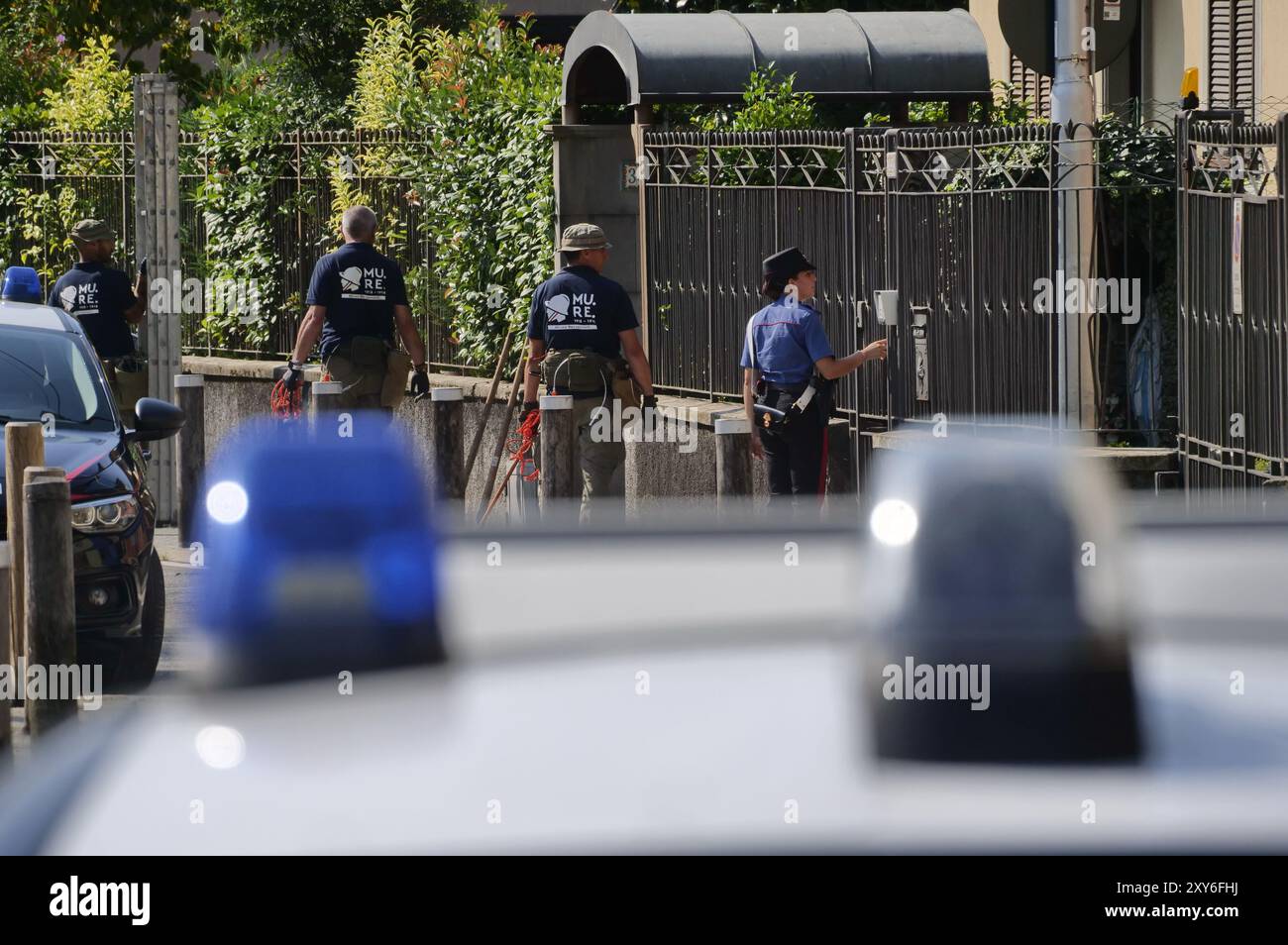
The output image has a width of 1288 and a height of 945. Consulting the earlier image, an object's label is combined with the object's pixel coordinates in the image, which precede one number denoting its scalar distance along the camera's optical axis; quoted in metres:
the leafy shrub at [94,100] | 20.62
